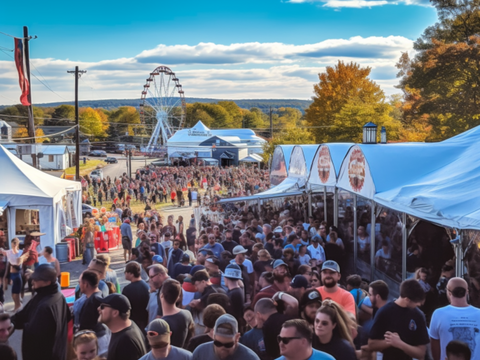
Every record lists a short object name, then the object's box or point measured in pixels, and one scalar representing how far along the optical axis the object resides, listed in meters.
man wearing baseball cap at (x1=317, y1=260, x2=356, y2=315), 4.73
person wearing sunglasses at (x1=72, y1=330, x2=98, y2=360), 3.52
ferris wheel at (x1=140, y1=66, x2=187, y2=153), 76.50
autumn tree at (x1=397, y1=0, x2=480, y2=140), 25.66
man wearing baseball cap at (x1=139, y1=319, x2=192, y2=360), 3.37
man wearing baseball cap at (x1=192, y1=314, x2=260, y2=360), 3.32
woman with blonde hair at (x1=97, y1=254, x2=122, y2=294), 5.90
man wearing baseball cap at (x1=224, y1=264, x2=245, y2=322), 5.12
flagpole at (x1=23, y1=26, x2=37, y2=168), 20.36
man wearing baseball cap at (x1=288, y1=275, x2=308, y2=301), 5.09
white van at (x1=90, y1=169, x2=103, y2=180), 39.93
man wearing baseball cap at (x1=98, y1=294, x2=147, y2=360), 3.74
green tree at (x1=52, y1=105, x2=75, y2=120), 134.38
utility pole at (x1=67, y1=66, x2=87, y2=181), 29.89
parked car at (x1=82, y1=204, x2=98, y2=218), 19.24
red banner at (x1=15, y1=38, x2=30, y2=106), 19.58
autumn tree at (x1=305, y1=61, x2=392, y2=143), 41.56
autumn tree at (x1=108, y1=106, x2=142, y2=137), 135.50
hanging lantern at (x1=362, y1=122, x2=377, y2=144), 13.91
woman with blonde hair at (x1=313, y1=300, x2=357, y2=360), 3.50
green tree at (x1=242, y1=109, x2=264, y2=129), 141.50
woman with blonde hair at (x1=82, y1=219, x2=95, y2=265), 13.16
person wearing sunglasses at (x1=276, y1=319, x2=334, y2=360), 3.04
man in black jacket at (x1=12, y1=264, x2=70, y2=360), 4.27
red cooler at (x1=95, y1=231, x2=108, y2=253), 15.66
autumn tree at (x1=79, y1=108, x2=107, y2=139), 135.00
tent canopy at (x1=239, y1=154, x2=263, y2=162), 54.05
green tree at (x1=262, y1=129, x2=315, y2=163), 44.09
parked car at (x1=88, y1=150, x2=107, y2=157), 92.09
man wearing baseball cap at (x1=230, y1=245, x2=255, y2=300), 6.80
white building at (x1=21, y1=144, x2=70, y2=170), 60.69
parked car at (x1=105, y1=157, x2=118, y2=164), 74.86
